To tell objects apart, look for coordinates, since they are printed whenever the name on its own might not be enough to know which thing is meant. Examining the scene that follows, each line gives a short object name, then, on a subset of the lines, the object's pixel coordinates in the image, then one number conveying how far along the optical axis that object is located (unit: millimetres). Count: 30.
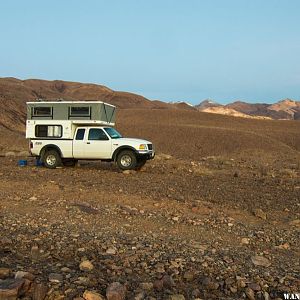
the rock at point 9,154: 25578
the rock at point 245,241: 7275
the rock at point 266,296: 5043
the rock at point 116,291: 4738
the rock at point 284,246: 7056
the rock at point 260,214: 9359
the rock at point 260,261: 6141
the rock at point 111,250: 6387
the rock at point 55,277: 5126
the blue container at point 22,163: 19281
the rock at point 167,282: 5258
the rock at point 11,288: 4676
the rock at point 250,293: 5050
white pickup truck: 17484
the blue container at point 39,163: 18997
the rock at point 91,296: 4703
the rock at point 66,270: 5559
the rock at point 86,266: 5645
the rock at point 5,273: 5288
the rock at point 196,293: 5031
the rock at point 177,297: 4867
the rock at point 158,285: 5176
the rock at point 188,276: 5501
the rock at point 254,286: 5230
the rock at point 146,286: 5152
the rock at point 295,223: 8781
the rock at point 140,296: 4839
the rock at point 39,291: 4770
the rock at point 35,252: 6244
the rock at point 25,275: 5121
